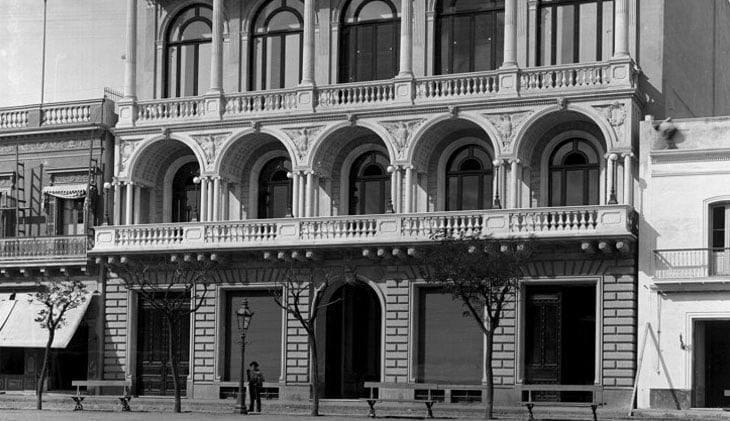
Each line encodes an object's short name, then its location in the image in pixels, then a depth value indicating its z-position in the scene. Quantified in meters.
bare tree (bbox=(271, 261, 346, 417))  58.80
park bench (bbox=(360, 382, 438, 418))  54.53
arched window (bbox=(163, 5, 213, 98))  65.44
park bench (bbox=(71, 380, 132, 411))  56.75
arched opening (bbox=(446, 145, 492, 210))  59.25
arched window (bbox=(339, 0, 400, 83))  62.09
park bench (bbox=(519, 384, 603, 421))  53.24
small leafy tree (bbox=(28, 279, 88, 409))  58.47
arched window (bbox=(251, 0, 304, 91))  63.69
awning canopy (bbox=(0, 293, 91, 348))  63.16
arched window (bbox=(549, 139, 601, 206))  57.31
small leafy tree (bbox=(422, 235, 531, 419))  49.91
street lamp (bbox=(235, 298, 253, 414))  53.44
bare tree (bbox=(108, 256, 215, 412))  60.59
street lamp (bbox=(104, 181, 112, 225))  64.06
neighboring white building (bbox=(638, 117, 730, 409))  53.69
